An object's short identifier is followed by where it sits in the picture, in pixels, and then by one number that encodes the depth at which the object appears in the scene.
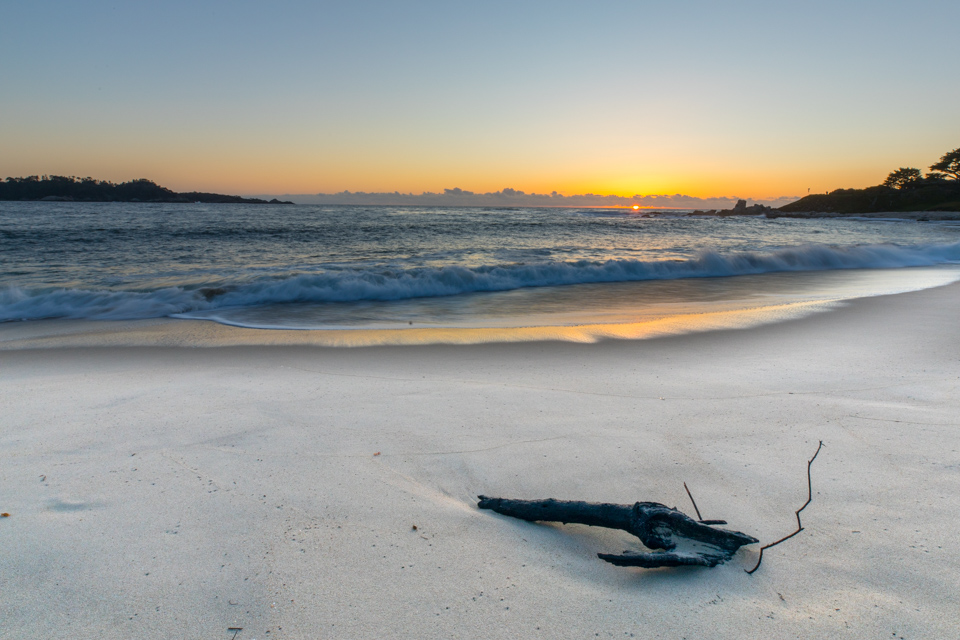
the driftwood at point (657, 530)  1.75
